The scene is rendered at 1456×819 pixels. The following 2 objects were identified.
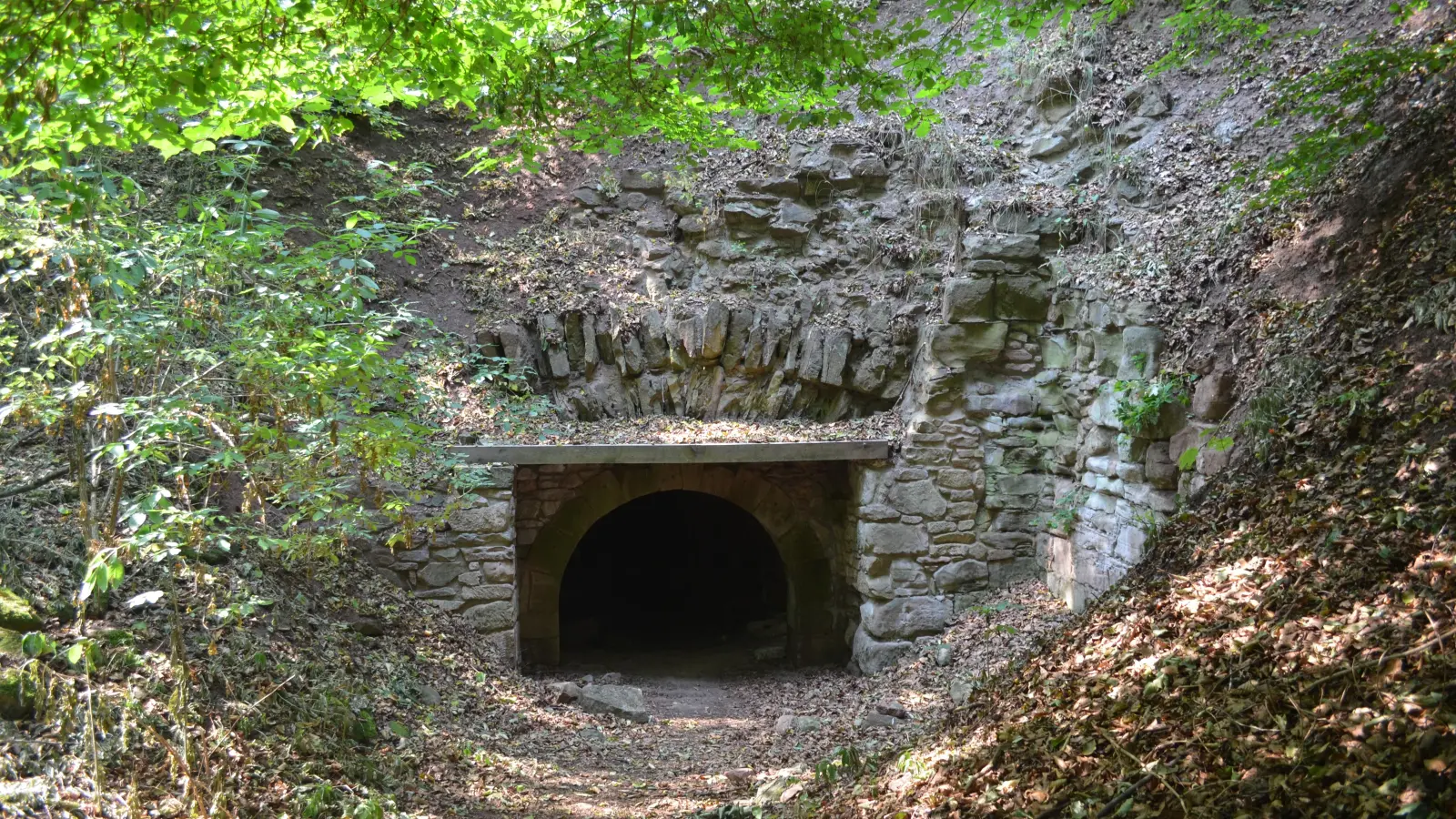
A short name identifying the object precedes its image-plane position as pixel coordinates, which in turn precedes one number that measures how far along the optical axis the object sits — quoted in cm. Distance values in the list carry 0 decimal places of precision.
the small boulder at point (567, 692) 599
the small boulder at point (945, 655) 616
